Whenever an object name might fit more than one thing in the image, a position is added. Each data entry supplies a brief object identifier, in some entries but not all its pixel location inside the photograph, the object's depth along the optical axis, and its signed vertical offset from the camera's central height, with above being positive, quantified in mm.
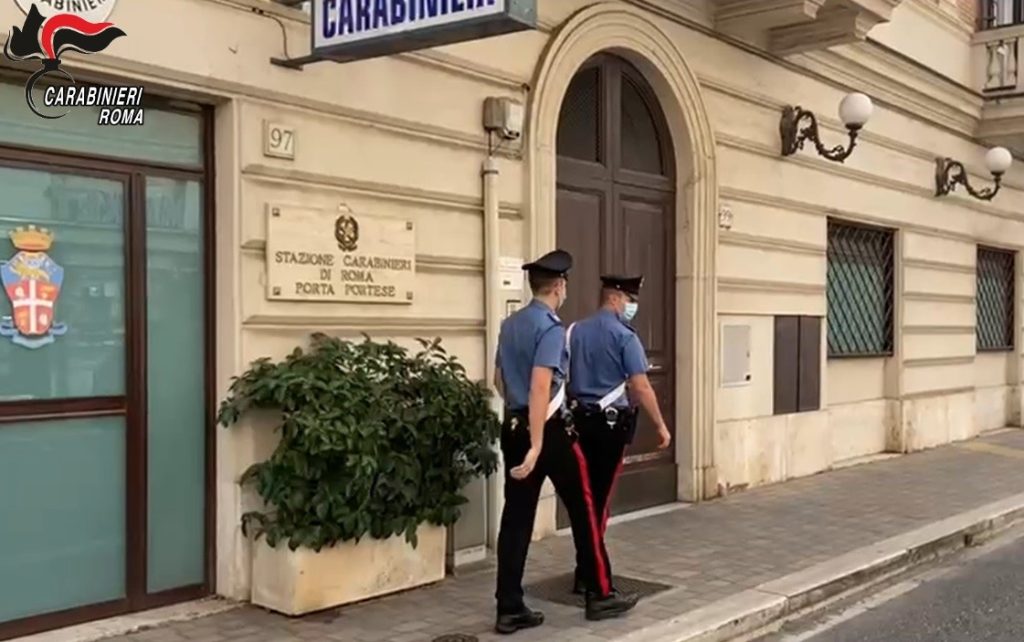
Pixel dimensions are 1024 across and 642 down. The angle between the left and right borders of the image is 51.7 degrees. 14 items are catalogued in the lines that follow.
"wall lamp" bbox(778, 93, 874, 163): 10156 +1919
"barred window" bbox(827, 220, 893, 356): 11562 +318
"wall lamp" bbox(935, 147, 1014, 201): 13055 +1875
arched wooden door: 8102 +875
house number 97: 5789 +985
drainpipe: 7078 +404
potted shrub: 5379 -786
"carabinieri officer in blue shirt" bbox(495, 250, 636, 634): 5180 -579
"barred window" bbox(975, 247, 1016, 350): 15125 +273
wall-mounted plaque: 5824 +362
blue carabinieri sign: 4816 +1402
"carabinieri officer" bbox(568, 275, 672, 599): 5953 -441
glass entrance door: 5023 -363
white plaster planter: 5441 -1356
